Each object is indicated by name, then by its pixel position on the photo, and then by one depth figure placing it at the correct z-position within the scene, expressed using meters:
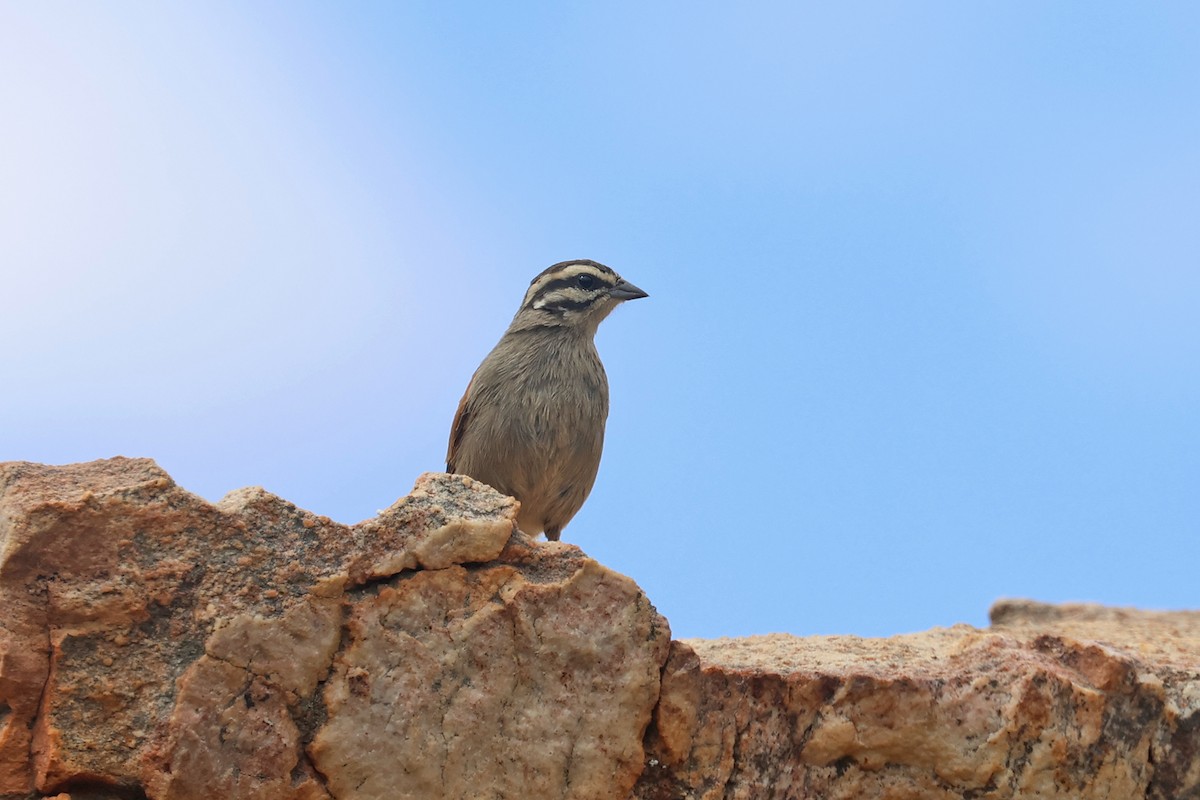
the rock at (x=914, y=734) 9.39
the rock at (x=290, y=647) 8.61
